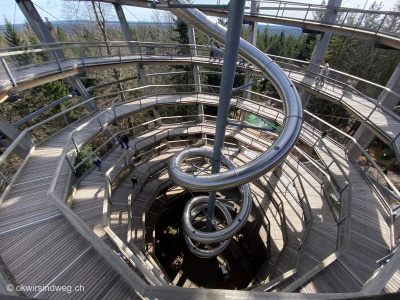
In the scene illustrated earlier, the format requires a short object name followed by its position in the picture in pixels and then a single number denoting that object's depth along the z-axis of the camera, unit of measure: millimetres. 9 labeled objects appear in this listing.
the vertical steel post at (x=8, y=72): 7344
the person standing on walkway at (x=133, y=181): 11236
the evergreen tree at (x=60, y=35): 35609
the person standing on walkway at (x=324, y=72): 10798
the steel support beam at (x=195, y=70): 14576
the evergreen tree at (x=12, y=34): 25969
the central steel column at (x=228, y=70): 4516
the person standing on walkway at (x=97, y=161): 10207
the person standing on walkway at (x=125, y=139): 12328
